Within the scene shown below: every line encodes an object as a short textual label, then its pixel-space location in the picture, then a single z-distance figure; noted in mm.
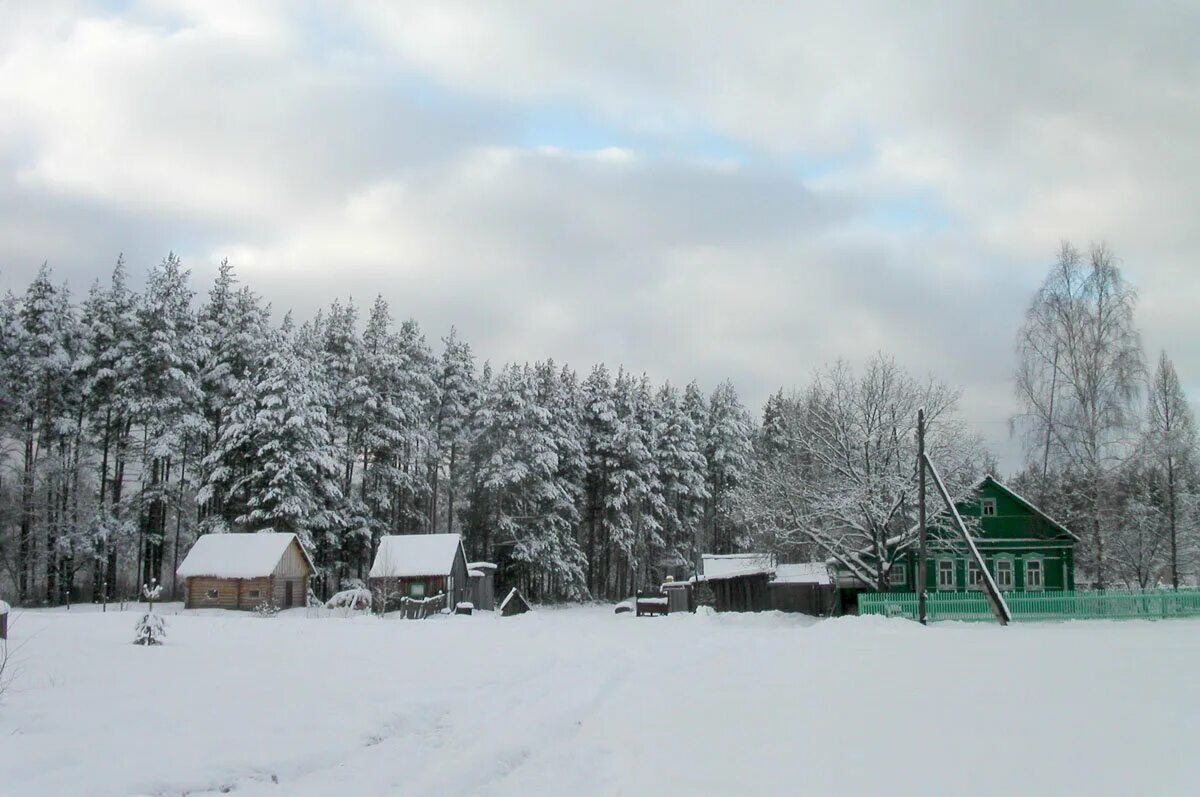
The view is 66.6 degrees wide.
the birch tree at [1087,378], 40219
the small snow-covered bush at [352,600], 42625
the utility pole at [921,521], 33031
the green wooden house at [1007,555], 45156
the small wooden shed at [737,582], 52375
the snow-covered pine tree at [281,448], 48312
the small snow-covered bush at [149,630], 19344
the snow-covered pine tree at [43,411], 46312
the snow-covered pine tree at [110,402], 48000
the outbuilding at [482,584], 52825
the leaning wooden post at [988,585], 33344
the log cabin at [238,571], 44125
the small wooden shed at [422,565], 46656
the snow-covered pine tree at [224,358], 50969
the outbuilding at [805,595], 46562
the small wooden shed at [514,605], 45344
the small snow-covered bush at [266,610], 41481
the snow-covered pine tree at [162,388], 48500
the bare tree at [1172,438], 41531
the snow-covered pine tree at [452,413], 62312
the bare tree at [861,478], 40281
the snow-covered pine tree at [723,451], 76312
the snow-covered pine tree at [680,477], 70125
